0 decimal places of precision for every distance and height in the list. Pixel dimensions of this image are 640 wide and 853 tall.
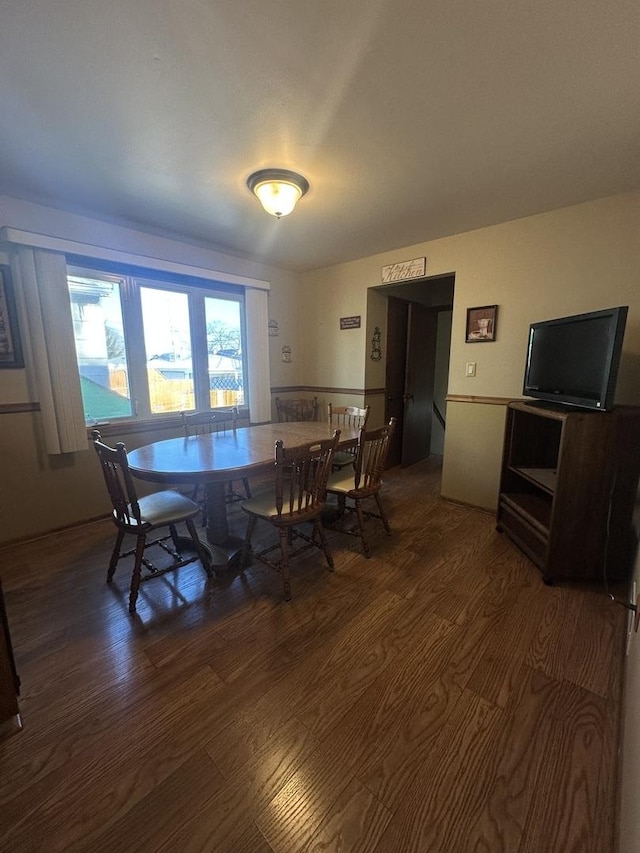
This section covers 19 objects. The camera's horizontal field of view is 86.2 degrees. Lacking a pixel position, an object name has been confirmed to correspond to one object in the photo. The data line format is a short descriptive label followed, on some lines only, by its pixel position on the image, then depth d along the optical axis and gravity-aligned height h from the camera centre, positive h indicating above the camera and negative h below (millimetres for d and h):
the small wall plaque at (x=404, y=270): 3184 +937
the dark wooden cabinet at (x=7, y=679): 1148 -1046
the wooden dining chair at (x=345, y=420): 2954 -475
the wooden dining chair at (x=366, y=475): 2246 -741
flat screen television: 1758 +59
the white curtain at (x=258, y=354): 3625 +154
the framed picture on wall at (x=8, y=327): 2287 +275
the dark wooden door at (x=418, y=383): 4055 -172
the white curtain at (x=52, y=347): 2316 +153
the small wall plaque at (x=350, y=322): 3744 +507
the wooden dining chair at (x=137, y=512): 1722 -800
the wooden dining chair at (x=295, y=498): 1806 -748
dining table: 1754 -510
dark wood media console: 1819 -711
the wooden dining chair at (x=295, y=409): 3990 -468
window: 2738 +213
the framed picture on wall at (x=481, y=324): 2783 +366
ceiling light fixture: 1992 +1064
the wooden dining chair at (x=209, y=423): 2782 -457
